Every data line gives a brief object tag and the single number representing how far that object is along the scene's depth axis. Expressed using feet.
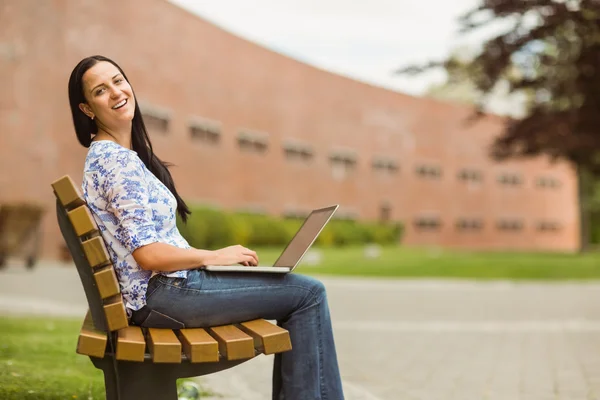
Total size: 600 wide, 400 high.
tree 27.64
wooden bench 8.67
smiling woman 9.05
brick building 61.16
